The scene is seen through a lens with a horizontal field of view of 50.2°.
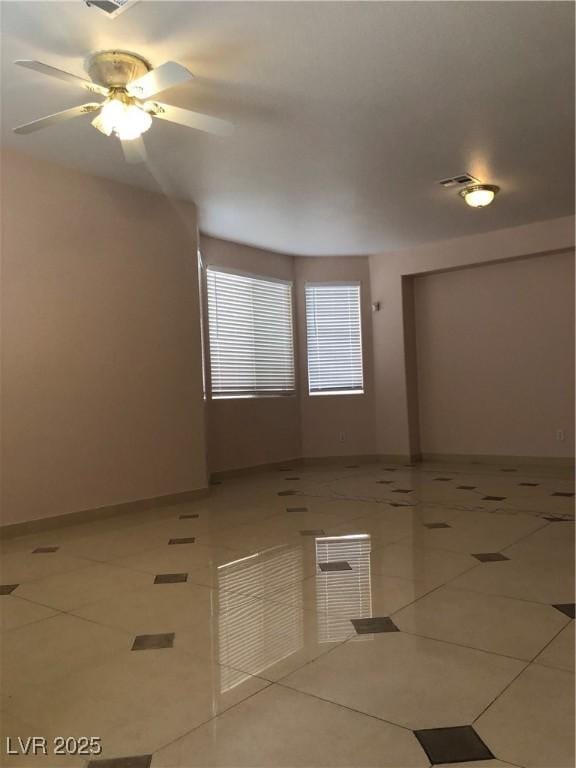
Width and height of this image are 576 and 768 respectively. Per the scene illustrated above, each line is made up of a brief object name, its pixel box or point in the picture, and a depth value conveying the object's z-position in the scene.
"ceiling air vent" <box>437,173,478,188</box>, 5.40
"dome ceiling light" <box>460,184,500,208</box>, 5.62
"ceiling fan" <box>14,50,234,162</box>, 3.26
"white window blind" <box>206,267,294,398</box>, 7.23
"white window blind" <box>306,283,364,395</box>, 8.41
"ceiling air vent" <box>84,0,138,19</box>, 2.77
